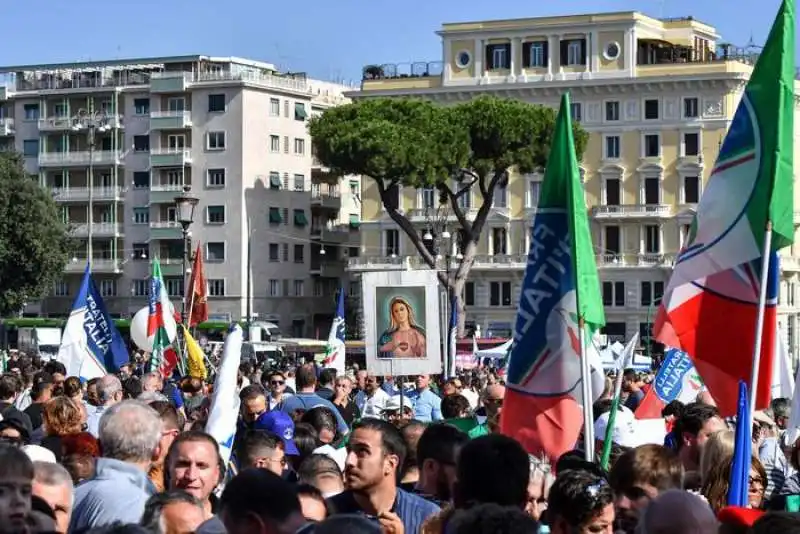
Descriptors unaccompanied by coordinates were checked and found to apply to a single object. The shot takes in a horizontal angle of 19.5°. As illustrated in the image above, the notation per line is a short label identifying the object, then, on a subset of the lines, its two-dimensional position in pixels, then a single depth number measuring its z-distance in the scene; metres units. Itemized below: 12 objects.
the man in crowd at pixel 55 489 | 8.03
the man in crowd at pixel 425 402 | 20.60
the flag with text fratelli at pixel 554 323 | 10.98
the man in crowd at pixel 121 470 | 8.68
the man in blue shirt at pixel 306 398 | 15.39
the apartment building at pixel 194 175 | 92.54
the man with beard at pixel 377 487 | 9.00
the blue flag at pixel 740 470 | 9.35
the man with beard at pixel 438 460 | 9.38
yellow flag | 26.95
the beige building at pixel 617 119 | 84.68
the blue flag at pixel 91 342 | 24.53
